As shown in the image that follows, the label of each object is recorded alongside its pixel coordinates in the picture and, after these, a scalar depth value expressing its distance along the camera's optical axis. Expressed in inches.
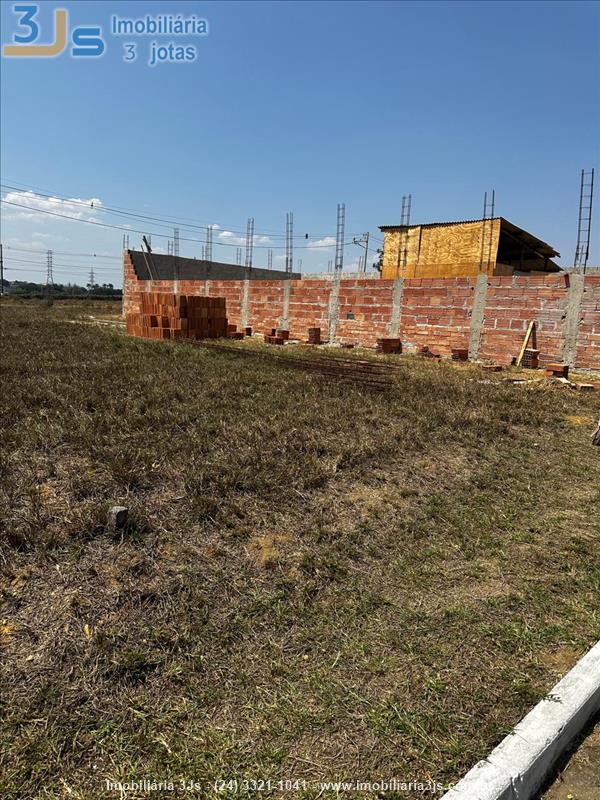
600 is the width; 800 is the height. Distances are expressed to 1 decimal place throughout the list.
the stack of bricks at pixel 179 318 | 509.4
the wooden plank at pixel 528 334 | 344.8
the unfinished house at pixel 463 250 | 730.2
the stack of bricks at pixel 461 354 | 389.7
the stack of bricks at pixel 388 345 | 434.9
